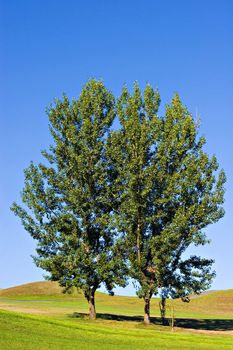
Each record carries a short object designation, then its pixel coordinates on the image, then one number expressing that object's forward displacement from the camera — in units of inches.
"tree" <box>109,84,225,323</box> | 1759.4
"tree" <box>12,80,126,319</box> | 1843.0
